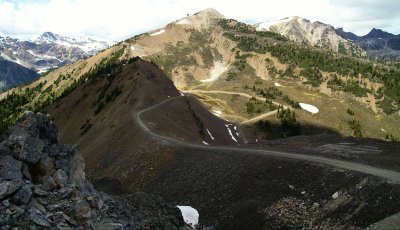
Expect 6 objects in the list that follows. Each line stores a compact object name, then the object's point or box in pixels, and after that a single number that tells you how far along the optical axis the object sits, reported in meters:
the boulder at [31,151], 23.05
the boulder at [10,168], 20.81
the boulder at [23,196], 19.75
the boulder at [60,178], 23.24
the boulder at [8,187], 19.39
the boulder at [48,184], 22.44
